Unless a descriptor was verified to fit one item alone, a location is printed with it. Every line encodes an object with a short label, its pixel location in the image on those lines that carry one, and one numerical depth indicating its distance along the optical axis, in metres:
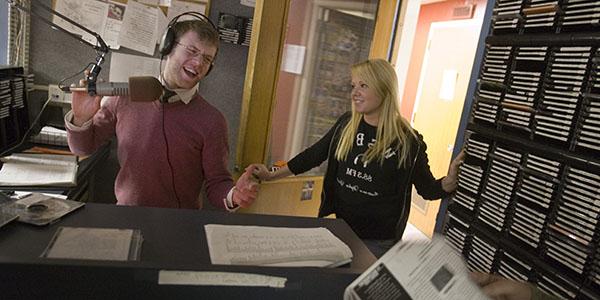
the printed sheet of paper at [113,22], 1.96
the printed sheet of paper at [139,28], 1.99
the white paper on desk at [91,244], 0.52
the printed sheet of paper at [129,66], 2.04
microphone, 0.94
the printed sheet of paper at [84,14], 1.89
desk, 0.49
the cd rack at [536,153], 0.73
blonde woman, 1.55
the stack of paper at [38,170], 1.29
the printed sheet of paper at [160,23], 2.03
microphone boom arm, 0.94
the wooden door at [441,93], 3.47
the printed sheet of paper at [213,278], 0.52
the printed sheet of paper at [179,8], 2.04
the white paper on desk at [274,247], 0.59
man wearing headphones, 1.27
